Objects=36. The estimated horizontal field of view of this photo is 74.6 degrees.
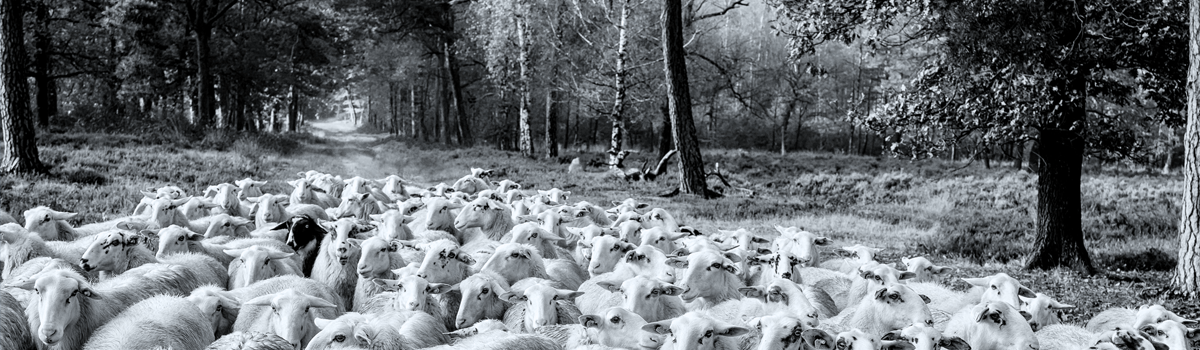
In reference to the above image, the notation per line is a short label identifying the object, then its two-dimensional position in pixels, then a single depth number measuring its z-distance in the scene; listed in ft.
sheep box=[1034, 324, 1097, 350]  18.38
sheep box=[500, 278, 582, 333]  19.44
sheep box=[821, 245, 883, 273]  29.25
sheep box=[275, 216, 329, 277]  27.45
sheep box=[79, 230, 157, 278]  22.65
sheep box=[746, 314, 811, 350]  16.15
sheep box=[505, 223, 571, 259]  28.17
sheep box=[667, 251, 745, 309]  22.49
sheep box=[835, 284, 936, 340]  19.57
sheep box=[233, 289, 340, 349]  17.88
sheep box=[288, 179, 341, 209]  39.55
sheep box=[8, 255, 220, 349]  17.08
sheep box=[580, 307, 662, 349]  18.03
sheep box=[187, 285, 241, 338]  19.03
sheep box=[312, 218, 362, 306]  24.71
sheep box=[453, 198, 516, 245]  32.35
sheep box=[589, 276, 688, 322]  20.31
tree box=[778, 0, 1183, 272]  31.14
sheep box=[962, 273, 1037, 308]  21.72
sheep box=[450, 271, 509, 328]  20.56
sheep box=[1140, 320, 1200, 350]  17.79
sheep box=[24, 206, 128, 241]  27.50
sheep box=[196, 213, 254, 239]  30.66
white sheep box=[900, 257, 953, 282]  27.96
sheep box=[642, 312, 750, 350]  16.58
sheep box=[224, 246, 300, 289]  23.07
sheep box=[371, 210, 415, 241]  29.94
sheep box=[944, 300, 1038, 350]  17.33
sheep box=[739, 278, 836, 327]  19.11
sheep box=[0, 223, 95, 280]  23.29
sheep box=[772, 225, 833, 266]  29.66
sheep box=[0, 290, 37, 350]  17.61
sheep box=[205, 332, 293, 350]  15.35
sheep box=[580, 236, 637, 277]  25.96
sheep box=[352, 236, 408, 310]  23.22
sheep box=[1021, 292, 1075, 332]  21.33
